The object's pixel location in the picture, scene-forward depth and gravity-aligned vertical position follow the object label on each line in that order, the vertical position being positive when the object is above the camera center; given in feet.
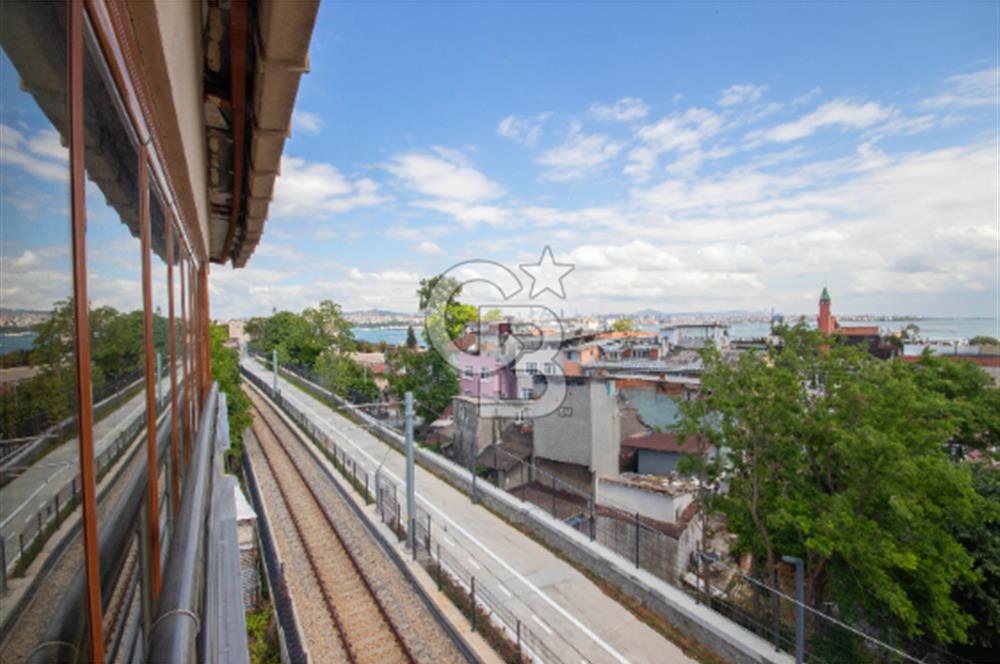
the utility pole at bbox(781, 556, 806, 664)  25.63 -14.24
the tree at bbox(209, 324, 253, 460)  60.57 -7.63
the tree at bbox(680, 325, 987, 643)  31.83 -9.97
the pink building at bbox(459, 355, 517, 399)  95.46 -8.51
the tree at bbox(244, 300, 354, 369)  125.70 -0.34
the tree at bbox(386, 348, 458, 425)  83.30 -7.90
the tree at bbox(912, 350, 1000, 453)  55.01 -7.75
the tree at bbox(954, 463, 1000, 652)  36.88 -17.75
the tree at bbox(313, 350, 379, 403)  104.17 -9.03
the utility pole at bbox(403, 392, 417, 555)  40.24 -12.21
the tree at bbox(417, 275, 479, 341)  100.53 +6.25
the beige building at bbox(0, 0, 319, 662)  1.93 +0.06
